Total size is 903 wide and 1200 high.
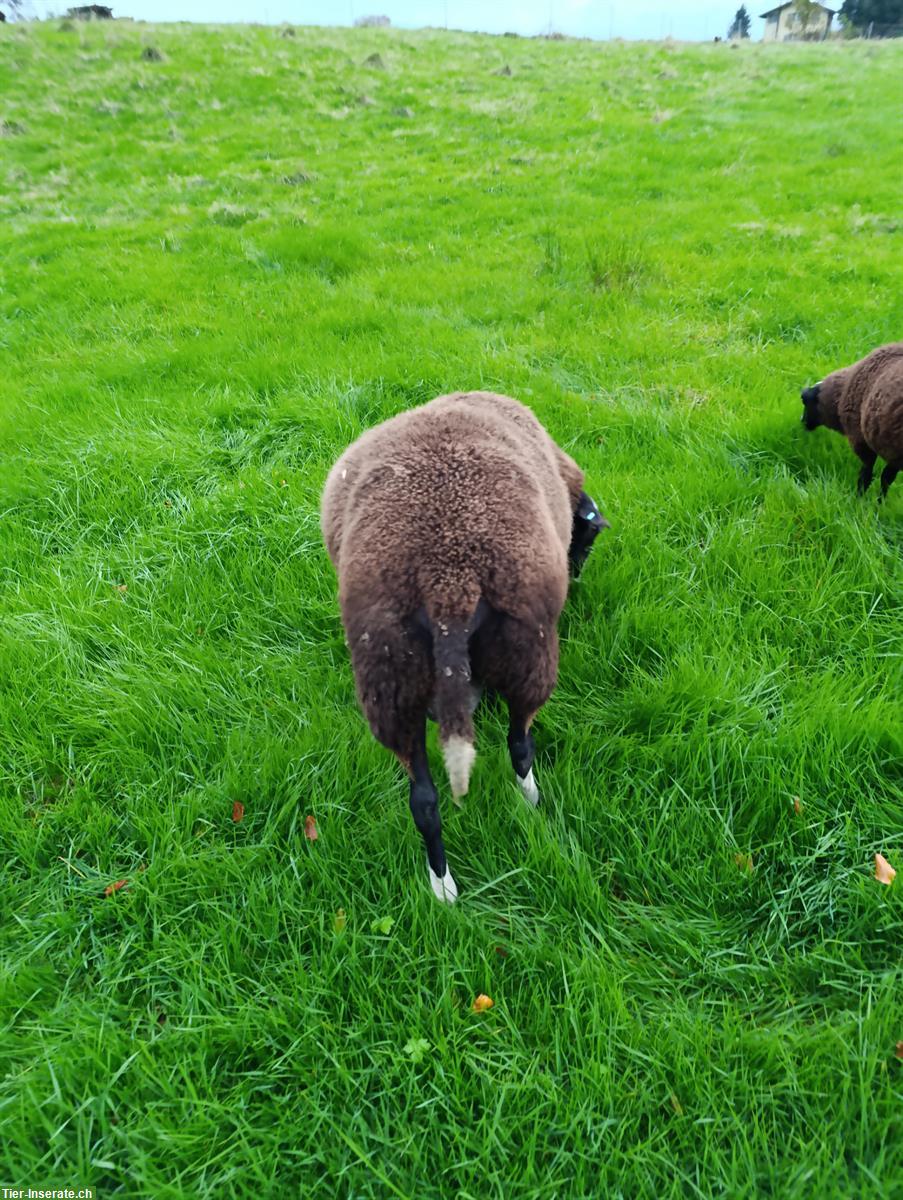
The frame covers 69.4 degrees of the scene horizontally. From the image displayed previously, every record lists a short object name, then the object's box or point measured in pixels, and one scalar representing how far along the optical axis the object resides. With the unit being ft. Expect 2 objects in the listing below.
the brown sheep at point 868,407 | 12.68
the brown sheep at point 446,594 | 6.48
